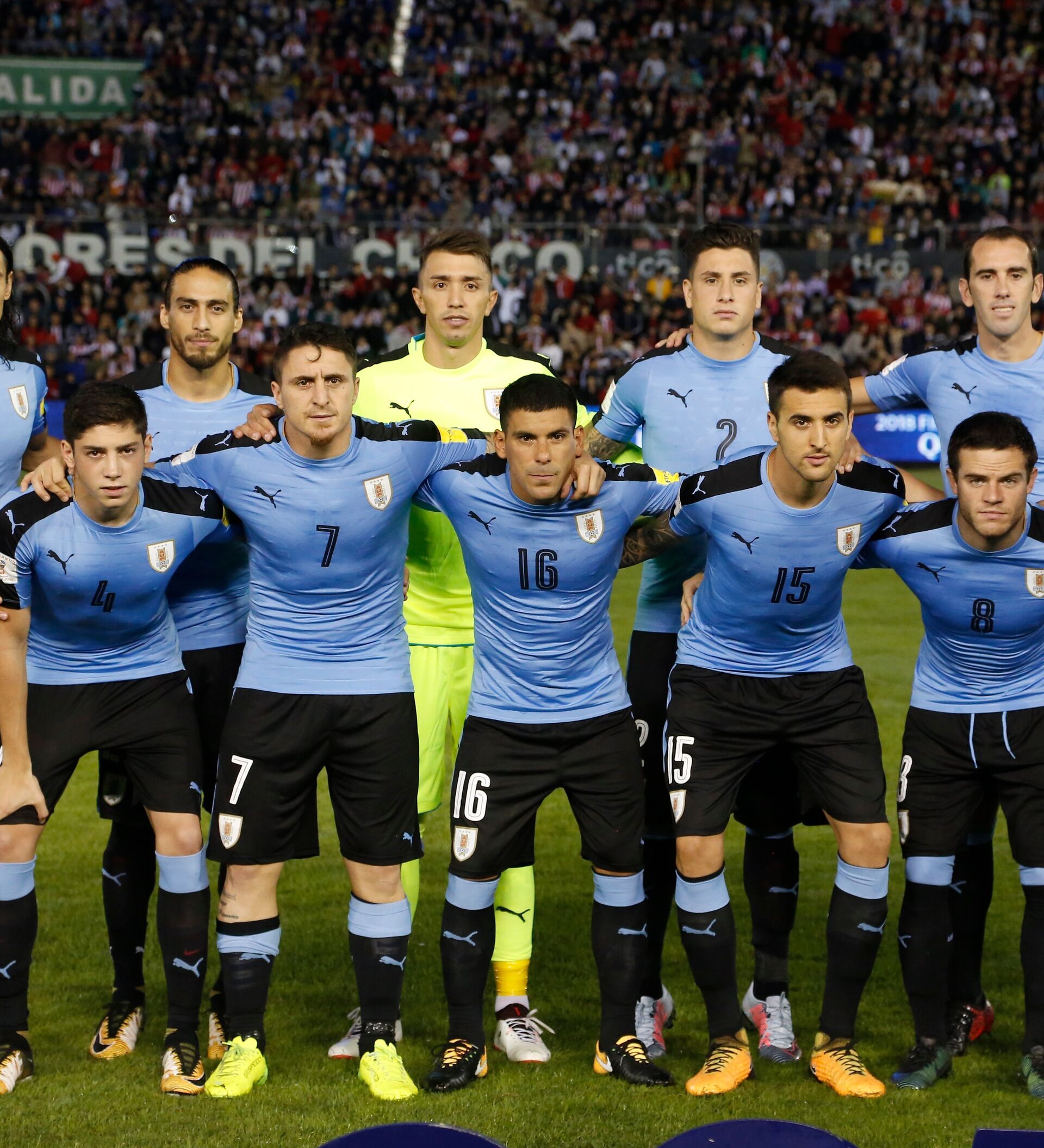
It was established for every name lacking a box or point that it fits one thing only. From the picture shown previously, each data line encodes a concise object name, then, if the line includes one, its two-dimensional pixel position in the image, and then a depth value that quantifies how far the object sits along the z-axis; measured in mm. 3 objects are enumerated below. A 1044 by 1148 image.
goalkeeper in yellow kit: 5461
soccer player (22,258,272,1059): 5332
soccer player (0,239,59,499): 5562
